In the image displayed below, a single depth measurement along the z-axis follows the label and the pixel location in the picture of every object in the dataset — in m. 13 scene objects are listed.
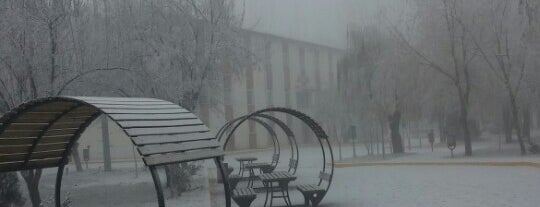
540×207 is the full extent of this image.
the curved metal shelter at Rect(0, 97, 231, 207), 4.52
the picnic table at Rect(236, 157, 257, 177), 17.07
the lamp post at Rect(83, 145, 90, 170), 27.28
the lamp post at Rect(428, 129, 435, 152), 26.94
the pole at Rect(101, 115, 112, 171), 23.69
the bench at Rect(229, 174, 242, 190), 13.16
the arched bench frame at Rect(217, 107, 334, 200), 11.17
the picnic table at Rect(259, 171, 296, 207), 10.27
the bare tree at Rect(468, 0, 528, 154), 18.64
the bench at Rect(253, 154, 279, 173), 15.49
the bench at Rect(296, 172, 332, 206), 9.90
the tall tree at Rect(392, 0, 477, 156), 19.56
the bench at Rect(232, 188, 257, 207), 9.07
